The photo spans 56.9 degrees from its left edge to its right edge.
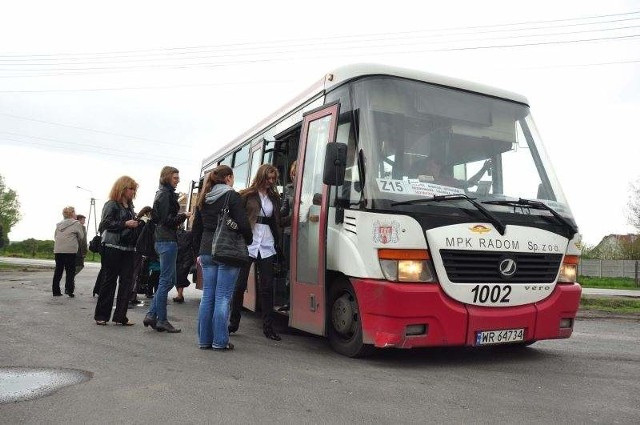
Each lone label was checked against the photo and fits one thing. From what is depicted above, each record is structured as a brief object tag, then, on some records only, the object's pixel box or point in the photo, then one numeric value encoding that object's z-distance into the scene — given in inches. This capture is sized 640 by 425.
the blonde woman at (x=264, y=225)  258.5
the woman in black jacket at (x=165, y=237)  275.6
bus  207.0
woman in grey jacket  458.3
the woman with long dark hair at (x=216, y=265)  237.0
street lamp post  2571.1
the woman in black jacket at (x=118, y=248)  294.2
